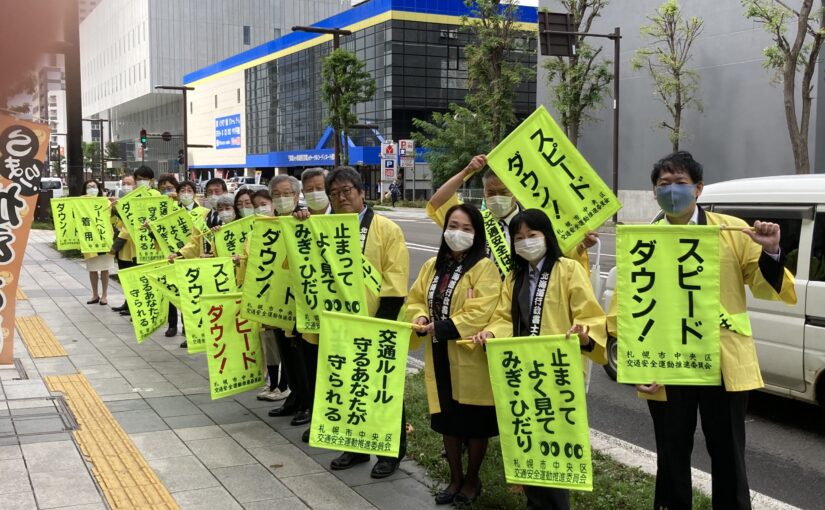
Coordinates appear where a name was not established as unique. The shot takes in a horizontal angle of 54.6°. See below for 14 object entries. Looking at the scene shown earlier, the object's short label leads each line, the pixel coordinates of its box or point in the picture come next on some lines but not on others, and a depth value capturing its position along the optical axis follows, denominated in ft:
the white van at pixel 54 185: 82.95
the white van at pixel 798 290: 18.98
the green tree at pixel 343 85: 125.70
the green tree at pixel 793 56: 69.56
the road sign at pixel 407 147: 144.14
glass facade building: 169.89
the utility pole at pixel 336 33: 79.44
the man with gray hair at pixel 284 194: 20.17
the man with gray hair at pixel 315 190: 18.66
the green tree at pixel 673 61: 89.92
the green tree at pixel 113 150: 252.65
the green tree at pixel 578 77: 101.09
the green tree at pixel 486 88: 114.01
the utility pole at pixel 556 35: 81.92
